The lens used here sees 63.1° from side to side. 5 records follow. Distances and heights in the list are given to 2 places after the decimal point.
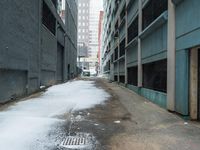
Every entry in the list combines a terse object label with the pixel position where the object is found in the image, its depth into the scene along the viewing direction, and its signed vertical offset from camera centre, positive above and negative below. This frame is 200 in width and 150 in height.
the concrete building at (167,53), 5.21 +0.96
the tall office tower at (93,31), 112.16 +29.79
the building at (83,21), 102.96 +34.33
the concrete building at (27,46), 7.68 +1.84
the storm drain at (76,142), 3.28 -1.44
